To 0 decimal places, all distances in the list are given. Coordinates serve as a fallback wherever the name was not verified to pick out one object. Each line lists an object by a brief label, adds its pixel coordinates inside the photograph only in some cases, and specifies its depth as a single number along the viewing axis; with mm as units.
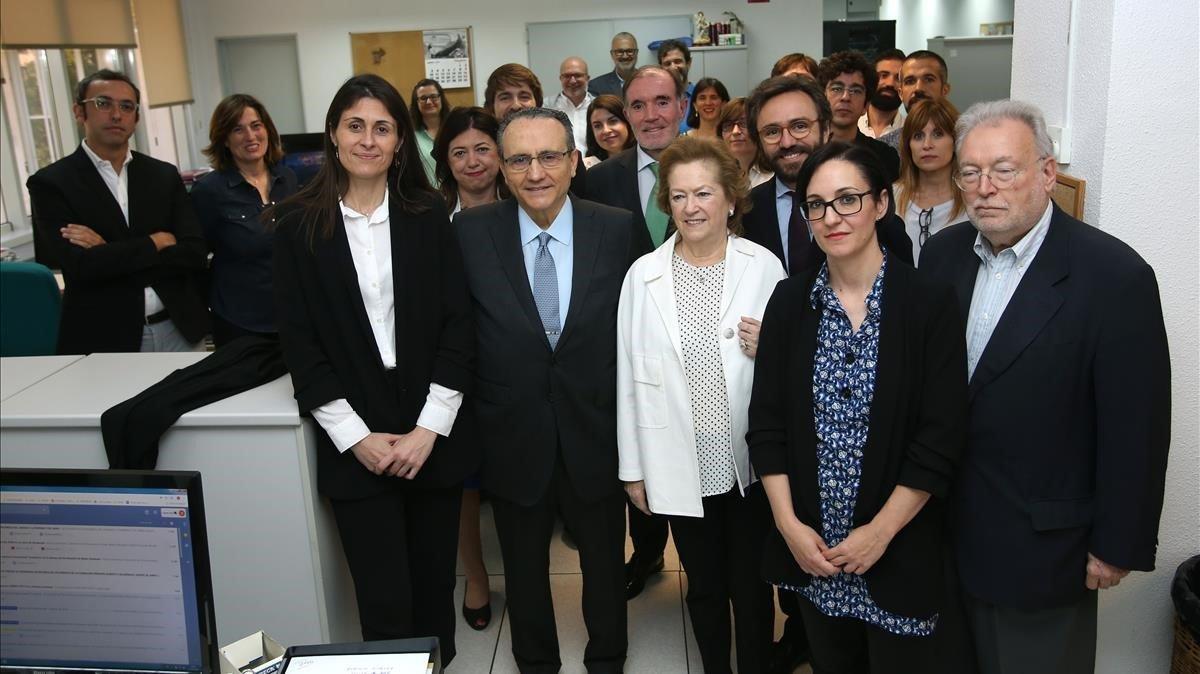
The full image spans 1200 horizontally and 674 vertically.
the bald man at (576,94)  5465
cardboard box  1355
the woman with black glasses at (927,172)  2828
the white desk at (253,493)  2082
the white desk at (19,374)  1235
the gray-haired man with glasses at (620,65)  5988
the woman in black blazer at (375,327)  2109
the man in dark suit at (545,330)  2258
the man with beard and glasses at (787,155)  2486
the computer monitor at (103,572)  1125
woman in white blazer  2158
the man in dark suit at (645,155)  2938
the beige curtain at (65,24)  3891
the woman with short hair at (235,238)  3117
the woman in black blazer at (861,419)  1800
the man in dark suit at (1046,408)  1699
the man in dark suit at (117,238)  2492
